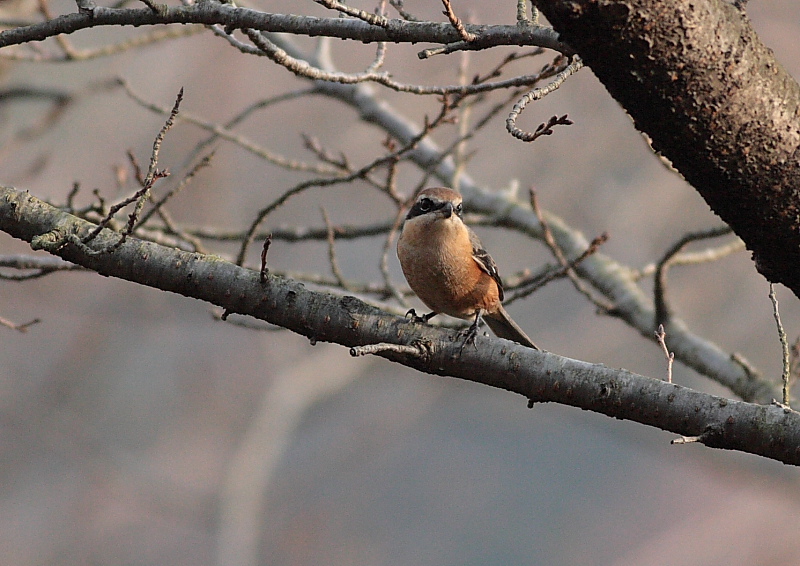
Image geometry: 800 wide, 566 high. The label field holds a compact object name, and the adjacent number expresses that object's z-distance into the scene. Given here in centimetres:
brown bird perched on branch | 955
